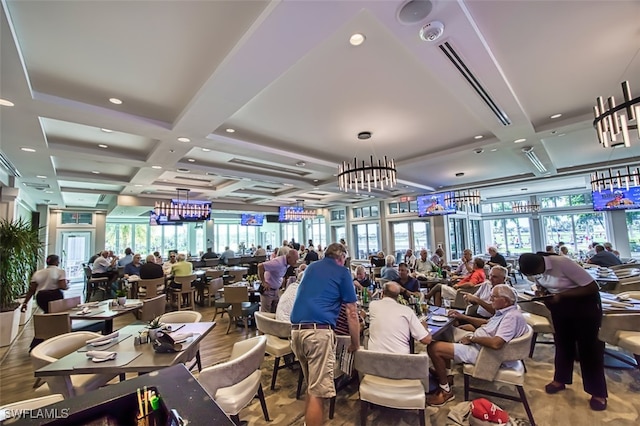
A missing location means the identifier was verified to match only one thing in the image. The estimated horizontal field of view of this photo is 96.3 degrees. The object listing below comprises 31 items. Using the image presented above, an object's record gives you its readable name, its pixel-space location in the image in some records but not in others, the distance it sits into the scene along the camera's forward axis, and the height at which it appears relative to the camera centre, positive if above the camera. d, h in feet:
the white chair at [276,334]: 10.59 -3.55
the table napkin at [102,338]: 8.59 -2.80
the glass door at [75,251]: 40.62 -0.45
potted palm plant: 16.60 -1.03
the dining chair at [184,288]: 22.49 -3.53
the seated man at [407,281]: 17.10 -2.86
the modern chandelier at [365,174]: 16.61 +3.70
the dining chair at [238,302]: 17.11 -3.64
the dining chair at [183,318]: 11.00 -2.85
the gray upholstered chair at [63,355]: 7.46 -3.24
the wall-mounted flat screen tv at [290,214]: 41.88 +3.61
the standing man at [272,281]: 16.33 -2.40
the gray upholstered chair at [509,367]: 8.46 -4.12
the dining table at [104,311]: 12.23 -2.89
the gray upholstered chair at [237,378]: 6.73 -3.36
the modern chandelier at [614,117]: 8.33 +3.33
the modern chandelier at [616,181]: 19.88 +3.18
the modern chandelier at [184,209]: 31.19 +3.77
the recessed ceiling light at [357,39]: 8.17 +5.68
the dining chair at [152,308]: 13.51 -3.10
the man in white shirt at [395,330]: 8.45 -2.85
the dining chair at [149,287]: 21.04 -3.10
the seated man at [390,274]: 18.04 -2.57
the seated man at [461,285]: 17.11 -3.38
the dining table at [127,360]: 6.94 -2.93
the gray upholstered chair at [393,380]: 7.34 -4.06
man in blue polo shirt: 7.88 -2.49
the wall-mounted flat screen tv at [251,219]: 46.60 +3.48
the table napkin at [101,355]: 7.52 -2.84
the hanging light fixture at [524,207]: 40.37 +3.04
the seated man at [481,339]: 8.81 -3.38
